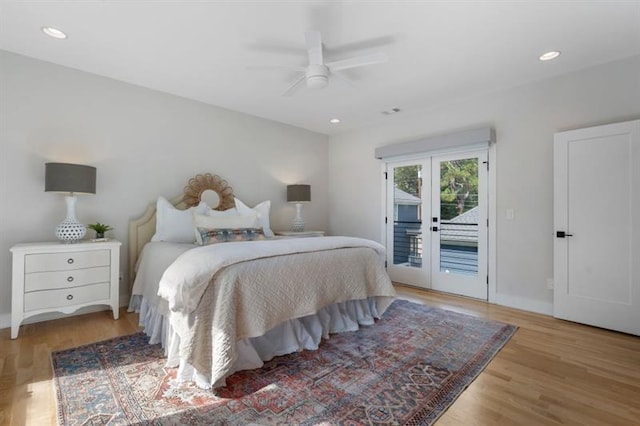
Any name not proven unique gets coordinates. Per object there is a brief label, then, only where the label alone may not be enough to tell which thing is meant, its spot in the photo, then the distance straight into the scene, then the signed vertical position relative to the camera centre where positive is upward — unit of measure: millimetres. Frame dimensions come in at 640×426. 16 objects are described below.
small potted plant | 3005 -138
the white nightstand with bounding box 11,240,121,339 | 2500 -562
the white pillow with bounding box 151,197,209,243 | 3318 -97
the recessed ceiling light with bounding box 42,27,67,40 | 2425 +1467
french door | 3826 -55
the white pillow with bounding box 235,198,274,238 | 3873 +59
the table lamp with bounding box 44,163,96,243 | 2701 +258
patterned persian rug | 1600 -1038
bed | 1828 -525
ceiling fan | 2291 +1220
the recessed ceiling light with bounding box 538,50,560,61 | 2744 +1508
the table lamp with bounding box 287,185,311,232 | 4738 +322
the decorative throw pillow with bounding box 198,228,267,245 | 3072 -199
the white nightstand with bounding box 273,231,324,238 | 4198 -244
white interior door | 2717 -53
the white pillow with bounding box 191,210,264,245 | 3203 -67
